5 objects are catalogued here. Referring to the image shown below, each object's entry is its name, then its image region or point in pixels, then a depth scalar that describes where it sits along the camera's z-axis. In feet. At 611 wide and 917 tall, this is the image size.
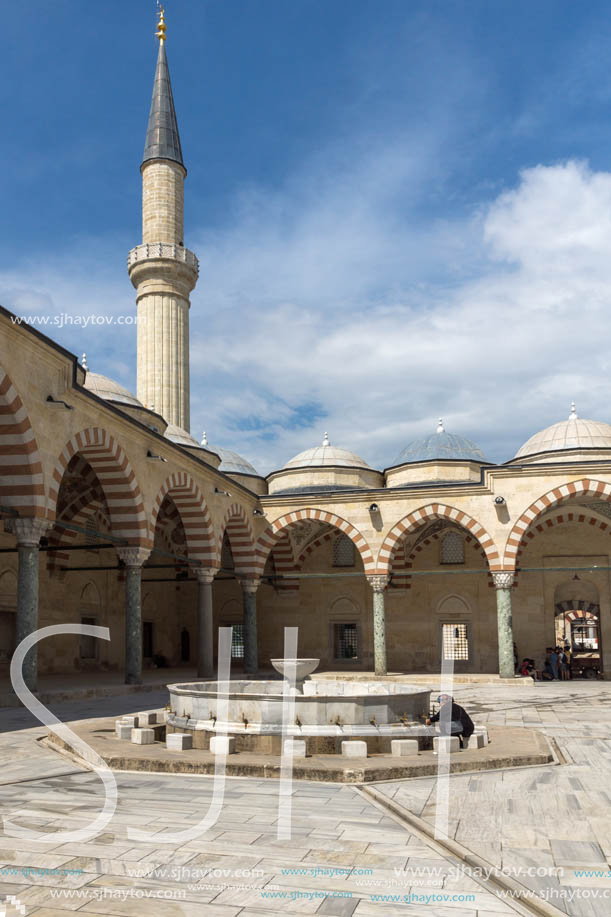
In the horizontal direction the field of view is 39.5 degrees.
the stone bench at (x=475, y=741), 25.08
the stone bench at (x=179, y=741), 24.18
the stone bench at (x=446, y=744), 24.10
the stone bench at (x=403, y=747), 23.48
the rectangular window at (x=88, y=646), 66.28
